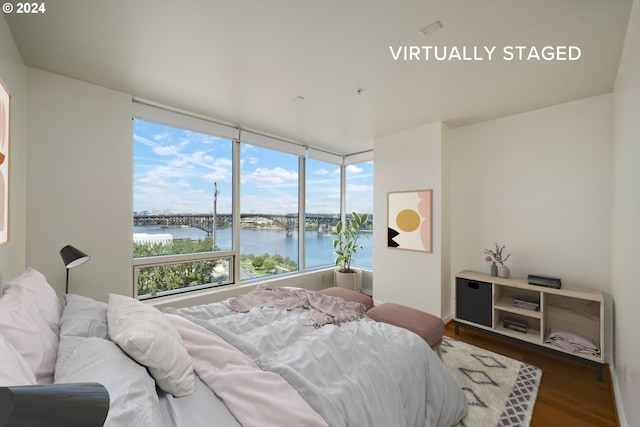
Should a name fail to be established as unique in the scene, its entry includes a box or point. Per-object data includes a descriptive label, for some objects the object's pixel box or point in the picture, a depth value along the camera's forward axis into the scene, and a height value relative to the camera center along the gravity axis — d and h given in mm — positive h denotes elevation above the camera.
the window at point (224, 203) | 3029 +150
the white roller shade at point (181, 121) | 2835 +1072
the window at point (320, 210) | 4730 +88
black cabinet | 2920 -956
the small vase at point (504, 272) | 3010 -630
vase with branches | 3018 -498
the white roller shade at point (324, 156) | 4629 +1049
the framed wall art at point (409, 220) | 3477 -67
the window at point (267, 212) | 3861 +35
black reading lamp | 1896 -308
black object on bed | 215 -171
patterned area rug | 1863 -1382
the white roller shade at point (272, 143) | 3707 +1058
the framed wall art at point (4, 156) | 1533 +334
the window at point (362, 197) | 4746 +333
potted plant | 4426 -626
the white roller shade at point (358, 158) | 4779 +1046
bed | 972 -747
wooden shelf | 2555 -967
